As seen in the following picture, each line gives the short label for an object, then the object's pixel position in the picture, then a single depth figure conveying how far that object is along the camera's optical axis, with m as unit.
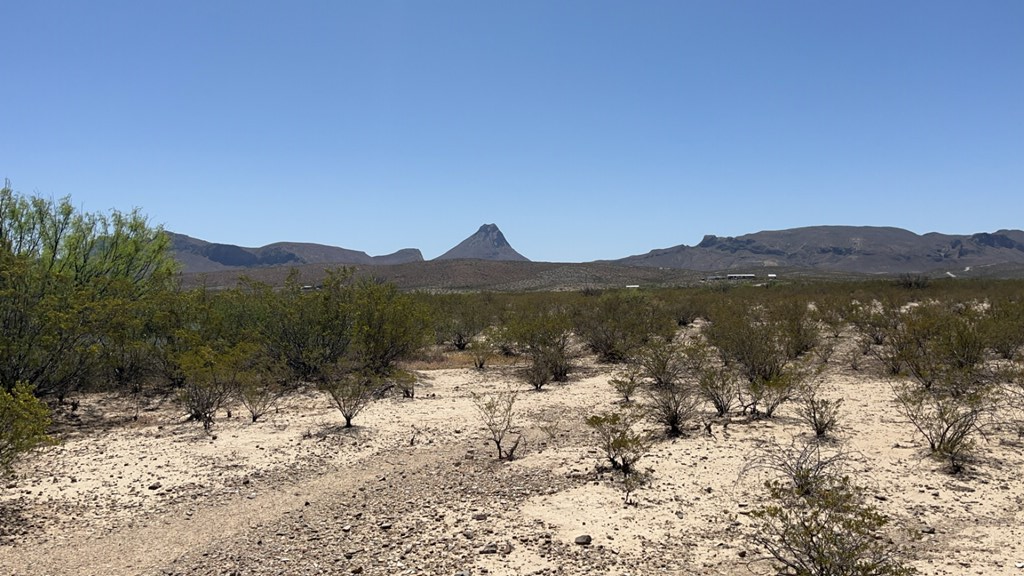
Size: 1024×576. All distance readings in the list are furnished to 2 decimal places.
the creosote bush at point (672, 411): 9.88
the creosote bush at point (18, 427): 6.64
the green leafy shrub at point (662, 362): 13.16
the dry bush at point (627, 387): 12.30
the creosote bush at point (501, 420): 8.89
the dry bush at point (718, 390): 10.92
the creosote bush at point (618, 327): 18.98
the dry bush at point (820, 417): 9.32
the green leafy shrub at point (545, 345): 15.33
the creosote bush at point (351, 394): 10.88
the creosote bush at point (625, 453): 7.55
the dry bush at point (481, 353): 18.23
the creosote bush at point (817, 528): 4.51
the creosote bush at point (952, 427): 7.79
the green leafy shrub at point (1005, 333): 14.16
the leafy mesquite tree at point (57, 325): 10.87
